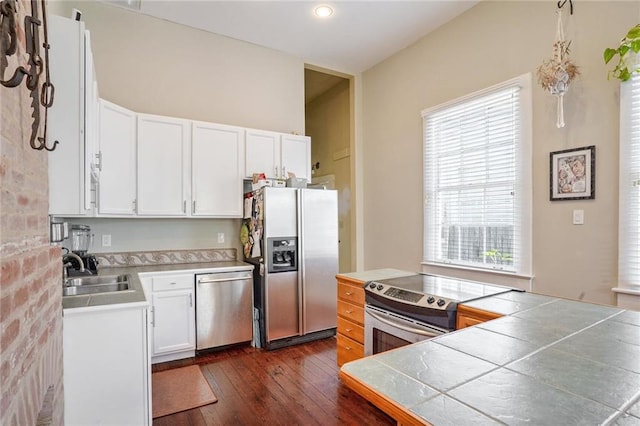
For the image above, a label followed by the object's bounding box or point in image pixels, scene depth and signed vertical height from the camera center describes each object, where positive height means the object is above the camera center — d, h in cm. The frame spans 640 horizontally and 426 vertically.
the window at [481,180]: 281 +31
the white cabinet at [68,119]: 159 +46
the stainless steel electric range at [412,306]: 184 -57
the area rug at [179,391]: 234 -138
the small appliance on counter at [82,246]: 274 -30
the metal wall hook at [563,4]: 248 +159
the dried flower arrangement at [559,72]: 240 +103
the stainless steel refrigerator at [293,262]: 337 -54
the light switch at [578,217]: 242 -4
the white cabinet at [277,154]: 373 +69
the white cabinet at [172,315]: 298 -96
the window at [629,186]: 214 +17
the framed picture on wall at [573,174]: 236 +28
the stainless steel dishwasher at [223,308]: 318 -96
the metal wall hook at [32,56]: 88 +50
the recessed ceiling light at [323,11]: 331 +207
